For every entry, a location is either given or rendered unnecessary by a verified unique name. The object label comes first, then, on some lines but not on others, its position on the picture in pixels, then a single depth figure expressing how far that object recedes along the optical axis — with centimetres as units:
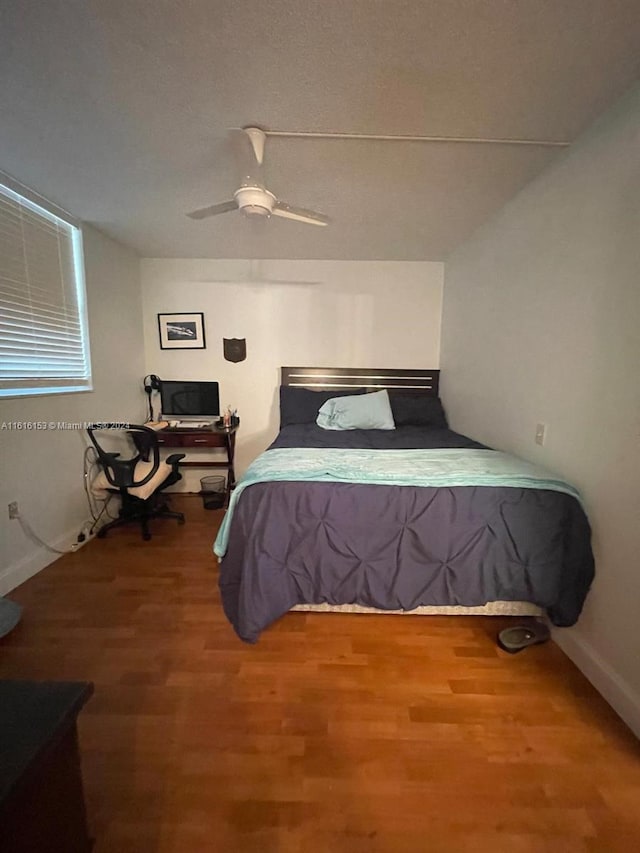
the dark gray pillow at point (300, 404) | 309
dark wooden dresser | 52
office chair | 238
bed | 150
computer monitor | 332
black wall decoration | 333
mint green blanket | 154
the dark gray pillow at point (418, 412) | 306
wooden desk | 304
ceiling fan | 157
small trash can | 313
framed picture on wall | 330
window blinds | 196
